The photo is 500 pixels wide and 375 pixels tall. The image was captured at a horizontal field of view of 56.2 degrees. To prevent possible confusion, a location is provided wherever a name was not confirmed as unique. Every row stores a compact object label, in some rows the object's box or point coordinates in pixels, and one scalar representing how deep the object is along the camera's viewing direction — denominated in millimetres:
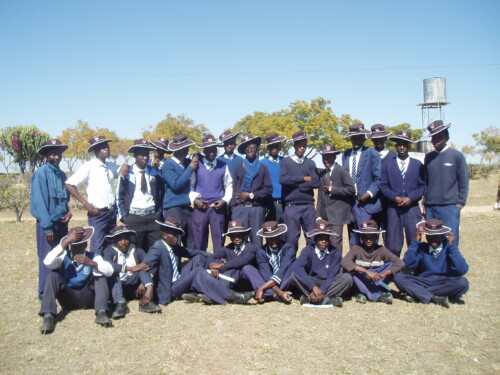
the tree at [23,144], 34844
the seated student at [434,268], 6309
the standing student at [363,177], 7352
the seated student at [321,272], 6367
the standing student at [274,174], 7961
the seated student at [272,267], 6446
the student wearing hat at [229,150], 8242
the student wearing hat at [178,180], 7391
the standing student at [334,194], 7258
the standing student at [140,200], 7160
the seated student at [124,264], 6190
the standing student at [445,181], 6945
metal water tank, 46719
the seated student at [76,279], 5621
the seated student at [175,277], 6457
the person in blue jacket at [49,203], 6449
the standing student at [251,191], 7484
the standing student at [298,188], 7469
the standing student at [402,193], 7195
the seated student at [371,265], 6430
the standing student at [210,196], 7586
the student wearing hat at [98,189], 6949
